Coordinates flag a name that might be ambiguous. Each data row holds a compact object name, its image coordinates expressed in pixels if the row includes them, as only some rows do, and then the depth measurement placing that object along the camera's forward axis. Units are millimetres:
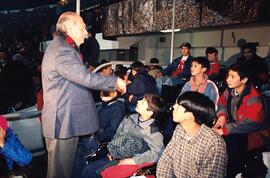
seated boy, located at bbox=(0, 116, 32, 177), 2844
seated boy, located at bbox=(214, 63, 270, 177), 3234
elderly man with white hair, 2844
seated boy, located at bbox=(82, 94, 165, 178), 3275
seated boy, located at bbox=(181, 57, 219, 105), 4602
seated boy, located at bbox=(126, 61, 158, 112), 4520
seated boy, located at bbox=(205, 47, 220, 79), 6684
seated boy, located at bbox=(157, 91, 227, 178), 2523
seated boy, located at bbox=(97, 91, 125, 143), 4098
